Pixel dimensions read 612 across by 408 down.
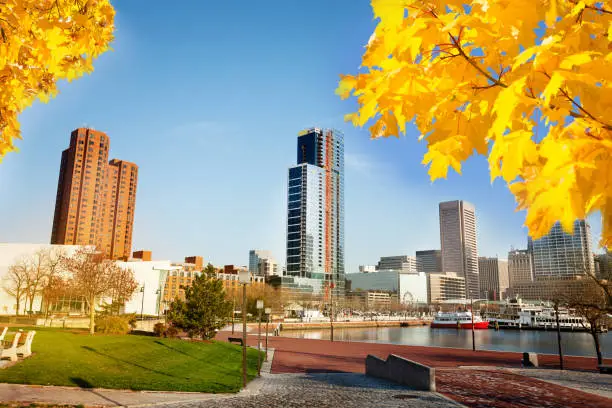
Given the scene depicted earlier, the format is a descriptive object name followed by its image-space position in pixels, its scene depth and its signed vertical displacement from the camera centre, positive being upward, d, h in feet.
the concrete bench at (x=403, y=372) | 52.47 -11.81
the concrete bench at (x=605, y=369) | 69.86 -13.11
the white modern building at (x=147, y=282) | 244.22 +0.16
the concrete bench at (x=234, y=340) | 123.07 -16.41
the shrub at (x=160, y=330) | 98.95 -11.13
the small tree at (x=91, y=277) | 107.86 +1.22
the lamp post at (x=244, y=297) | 52.29 -1.76
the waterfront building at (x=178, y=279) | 455.22 +4.14
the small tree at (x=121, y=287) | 128.26 -1.72
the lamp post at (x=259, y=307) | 67.77 -4.13
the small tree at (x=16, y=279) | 197.57 +0.58
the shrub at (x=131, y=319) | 112.64 -10.78
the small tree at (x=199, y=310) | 104.42 -6.65
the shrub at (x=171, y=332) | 98.02 -11.46
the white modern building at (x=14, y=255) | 209.77 +12.71
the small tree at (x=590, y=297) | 82.89 -2.21
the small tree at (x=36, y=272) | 193.47 +4.04
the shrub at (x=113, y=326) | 98.91 -10.34
